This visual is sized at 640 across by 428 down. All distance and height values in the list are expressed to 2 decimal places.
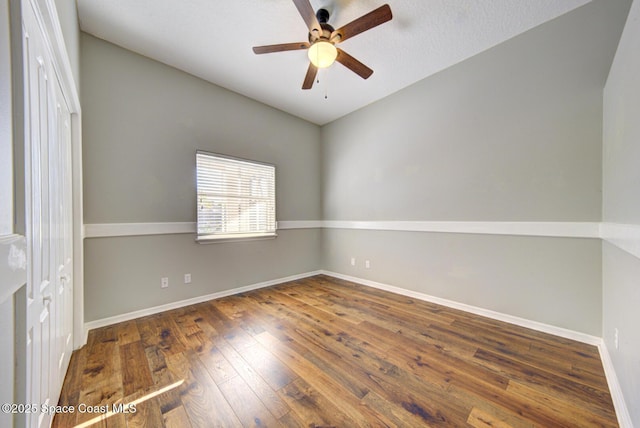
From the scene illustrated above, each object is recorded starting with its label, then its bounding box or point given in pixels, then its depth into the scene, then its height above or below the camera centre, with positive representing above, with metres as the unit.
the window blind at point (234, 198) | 2.99 +0.22
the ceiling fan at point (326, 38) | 1.69 +1.44
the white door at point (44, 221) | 0.93 -0.03
